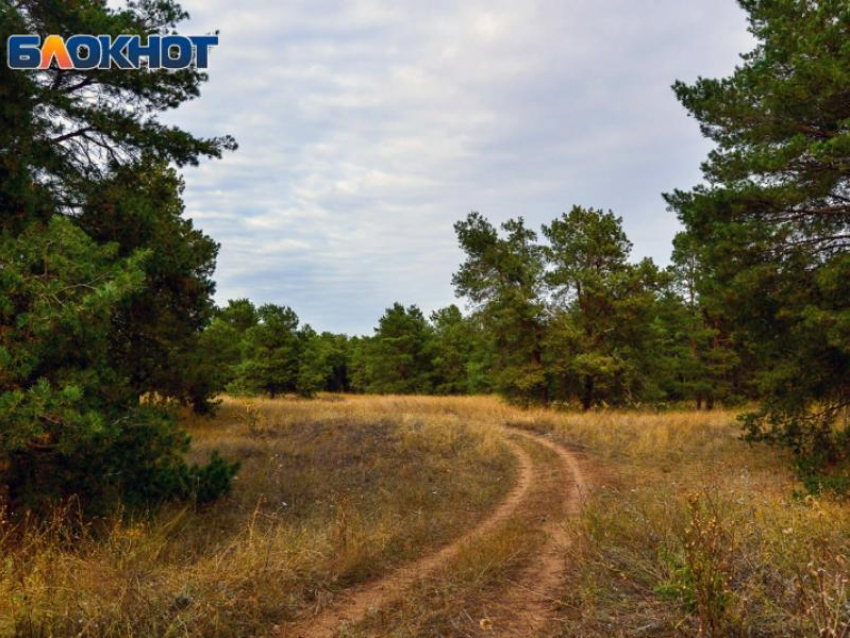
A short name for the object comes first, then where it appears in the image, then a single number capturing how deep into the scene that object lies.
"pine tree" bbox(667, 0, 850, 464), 7.86
